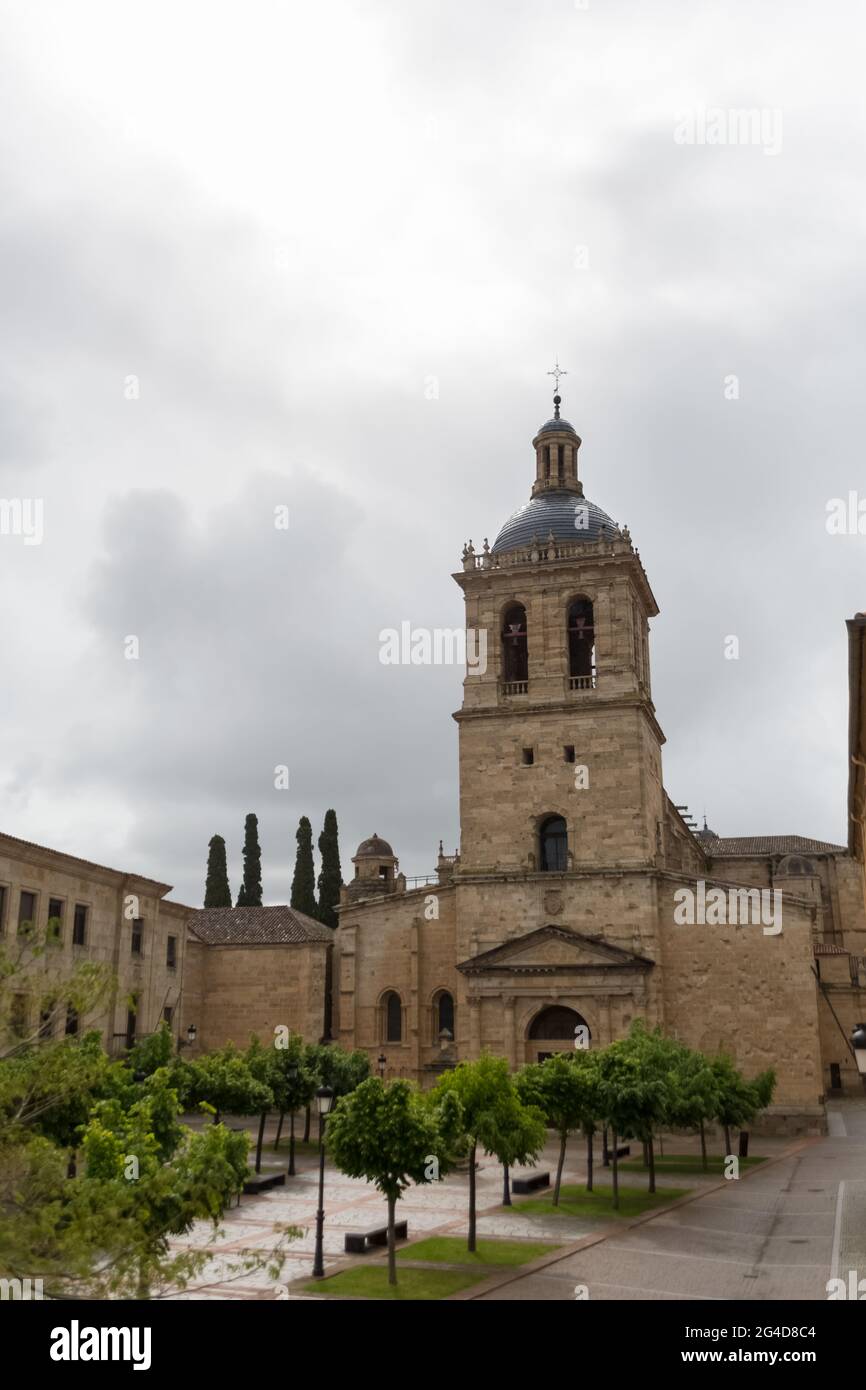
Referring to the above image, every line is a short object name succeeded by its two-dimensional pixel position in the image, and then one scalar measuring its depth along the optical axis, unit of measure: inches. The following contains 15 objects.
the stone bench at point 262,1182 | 1101.1
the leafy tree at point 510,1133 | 890.1
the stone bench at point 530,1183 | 1108.5
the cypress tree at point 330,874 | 2819.9
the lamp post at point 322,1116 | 738.2
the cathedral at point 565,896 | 1630.2
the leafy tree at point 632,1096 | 1032.8
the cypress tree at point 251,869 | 2938.0
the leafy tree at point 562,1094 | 1035.9
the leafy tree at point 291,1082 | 1299.2
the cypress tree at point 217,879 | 2856.8
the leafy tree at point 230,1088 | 1210.6
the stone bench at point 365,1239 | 817.5
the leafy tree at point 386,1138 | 749.9
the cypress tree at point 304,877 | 2789.4
